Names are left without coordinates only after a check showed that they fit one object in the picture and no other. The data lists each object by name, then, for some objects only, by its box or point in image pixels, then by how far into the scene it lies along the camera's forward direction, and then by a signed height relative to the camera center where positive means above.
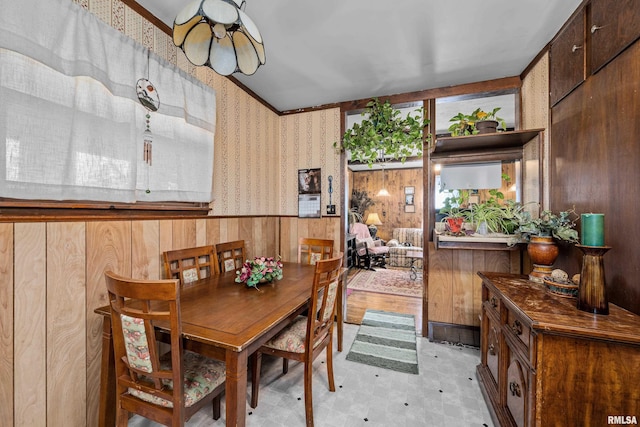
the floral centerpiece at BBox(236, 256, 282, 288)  1.85 -0.40
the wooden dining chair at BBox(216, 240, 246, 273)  2.37 -0.37
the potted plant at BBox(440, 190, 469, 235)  2.42 +0.07
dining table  1.11 -0.51
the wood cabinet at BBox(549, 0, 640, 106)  1.34 +1.06
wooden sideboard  1.02 -0.60
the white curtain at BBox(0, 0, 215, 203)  1.20 +0.57
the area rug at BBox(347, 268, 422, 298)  4.33 -1.20
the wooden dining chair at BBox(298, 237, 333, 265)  2.85 -0.35
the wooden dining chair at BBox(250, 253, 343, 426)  1.56 -0.79
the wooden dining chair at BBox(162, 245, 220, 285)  1.87 -0.37
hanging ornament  1.72 +0.75
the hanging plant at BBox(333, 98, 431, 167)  2.85 +0.93
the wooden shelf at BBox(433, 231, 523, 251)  2.21 -0.22
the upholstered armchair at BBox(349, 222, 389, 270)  5.89 -0.73
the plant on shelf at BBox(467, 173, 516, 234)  2.30 +0.02
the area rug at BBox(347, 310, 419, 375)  2.30 -1.26
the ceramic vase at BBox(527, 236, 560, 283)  1.68 -0.24
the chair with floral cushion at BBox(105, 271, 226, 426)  1.06 -0.67
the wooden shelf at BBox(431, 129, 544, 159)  2.23 +0.70
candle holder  1.18 -0.29
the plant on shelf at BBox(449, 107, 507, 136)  2.45 +0.90
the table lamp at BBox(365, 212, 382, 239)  7.35 -0.08
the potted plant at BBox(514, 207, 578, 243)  1.58 -0.05
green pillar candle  1.25 -0.05
